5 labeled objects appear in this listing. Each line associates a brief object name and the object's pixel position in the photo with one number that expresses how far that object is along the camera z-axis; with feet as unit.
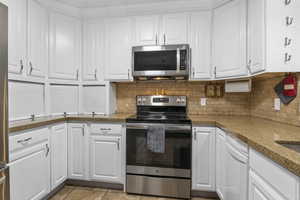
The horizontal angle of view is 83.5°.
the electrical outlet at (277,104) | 5.72
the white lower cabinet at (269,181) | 2.35
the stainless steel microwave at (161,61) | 7.20
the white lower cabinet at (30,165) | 4.84
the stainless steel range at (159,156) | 6.61
